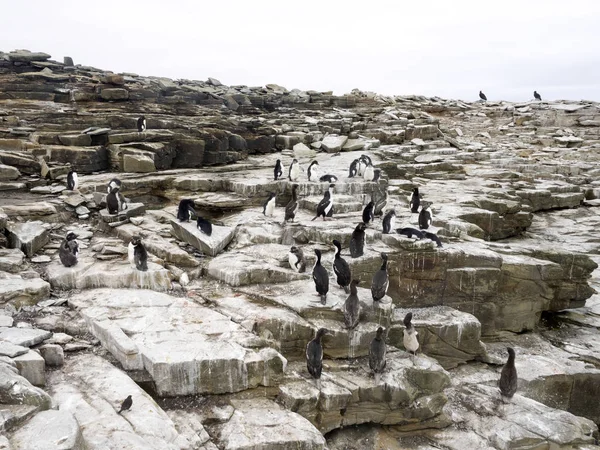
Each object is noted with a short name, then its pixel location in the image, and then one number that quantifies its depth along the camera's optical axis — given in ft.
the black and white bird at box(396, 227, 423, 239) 39.45
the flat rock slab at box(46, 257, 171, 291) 32.12
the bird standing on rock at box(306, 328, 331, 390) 27.45
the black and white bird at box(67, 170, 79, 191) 46.92
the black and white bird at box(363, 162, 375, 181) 54.39
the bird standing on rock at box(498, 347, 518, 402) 31.77
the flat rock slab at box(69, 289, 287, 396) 24.06
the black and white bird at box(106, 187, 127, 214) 42.93
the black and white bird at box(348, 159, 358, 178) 56.34
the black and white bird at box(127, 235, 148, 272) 32.76
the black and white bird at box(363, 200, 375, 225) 42.01
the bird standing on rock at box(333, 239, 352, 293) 33.12
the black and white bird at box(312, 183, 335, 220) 44.06
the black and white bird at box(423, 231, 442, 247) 40.14
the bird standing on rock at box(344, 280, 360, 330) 30.55
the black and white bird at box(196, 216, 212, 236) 40.06
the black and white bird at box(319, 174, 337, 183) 53.43
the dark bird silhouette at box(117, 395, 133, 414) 19.56
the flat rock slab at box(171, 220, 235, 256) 39.68
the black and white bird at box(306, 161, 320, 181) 53.57
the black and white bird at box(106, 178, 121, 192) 46.29
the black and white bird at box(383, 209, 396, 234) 41.11
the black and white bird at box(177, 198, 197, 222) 42.09
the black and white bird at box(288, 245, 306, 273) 35.88
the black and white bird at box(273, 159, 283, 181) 53.93
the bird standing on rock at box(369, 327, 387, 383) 29.27
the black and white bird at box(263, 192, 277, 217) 46.21
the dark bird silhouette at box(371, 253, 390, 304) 32.27
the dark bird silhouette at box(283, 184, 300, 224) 43.29
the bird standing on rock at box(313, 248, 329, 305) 31.58
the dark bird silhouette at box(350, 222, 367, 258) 37.22
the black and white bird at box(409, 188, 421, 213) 47.65
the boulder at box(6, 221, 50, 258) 35.24
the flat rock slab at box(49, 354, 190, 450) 17.66
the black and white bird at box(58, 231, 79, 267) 32.91
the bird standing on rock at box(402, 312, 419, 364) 31.60
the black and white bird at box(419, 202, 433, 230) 42.29
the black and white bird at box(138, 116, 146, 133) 61.98
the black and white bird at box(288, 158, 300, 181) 52.90
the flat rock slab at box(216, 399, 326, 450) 22.15
